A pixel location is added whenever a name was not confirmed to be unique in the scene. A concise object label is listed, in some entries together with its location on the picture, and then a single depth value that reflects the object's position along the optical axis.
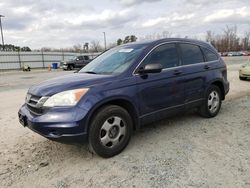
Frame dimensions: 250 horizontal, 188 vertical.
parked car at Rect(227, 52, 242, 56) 55.01
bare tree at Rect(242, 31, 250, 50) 70.41
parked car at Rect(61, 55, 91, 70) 22.86
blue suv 2.53
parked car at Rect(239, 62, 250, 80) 9.50
